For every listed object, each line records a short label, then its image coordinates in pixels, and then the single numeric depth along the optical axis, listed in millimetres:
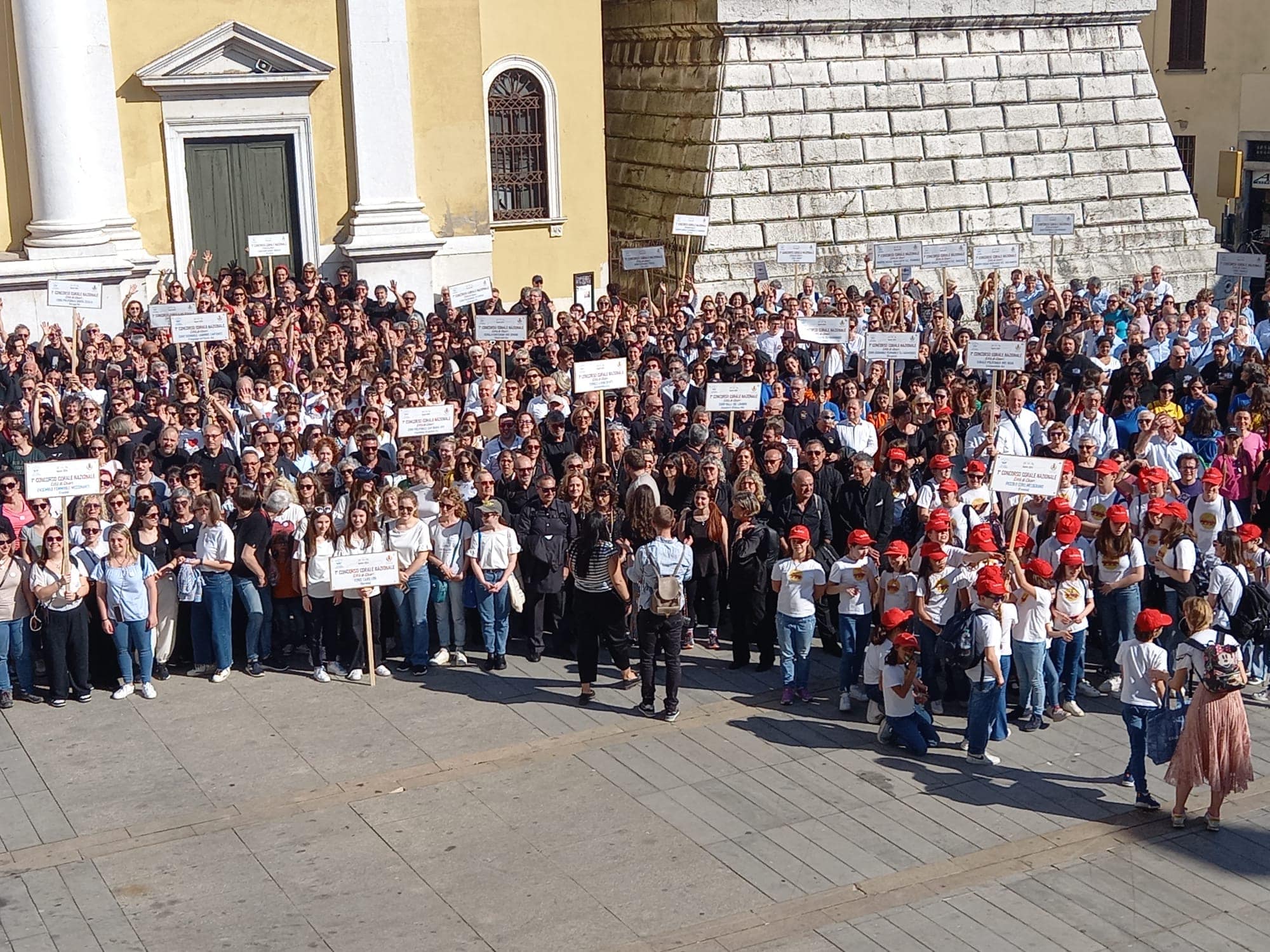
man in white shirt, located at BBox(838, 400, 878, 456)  14695
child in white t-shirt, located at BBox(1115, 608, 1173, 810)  10211
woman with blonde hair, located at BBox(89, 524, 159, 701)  12133
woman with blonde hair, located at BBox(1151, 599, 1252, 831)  9711
